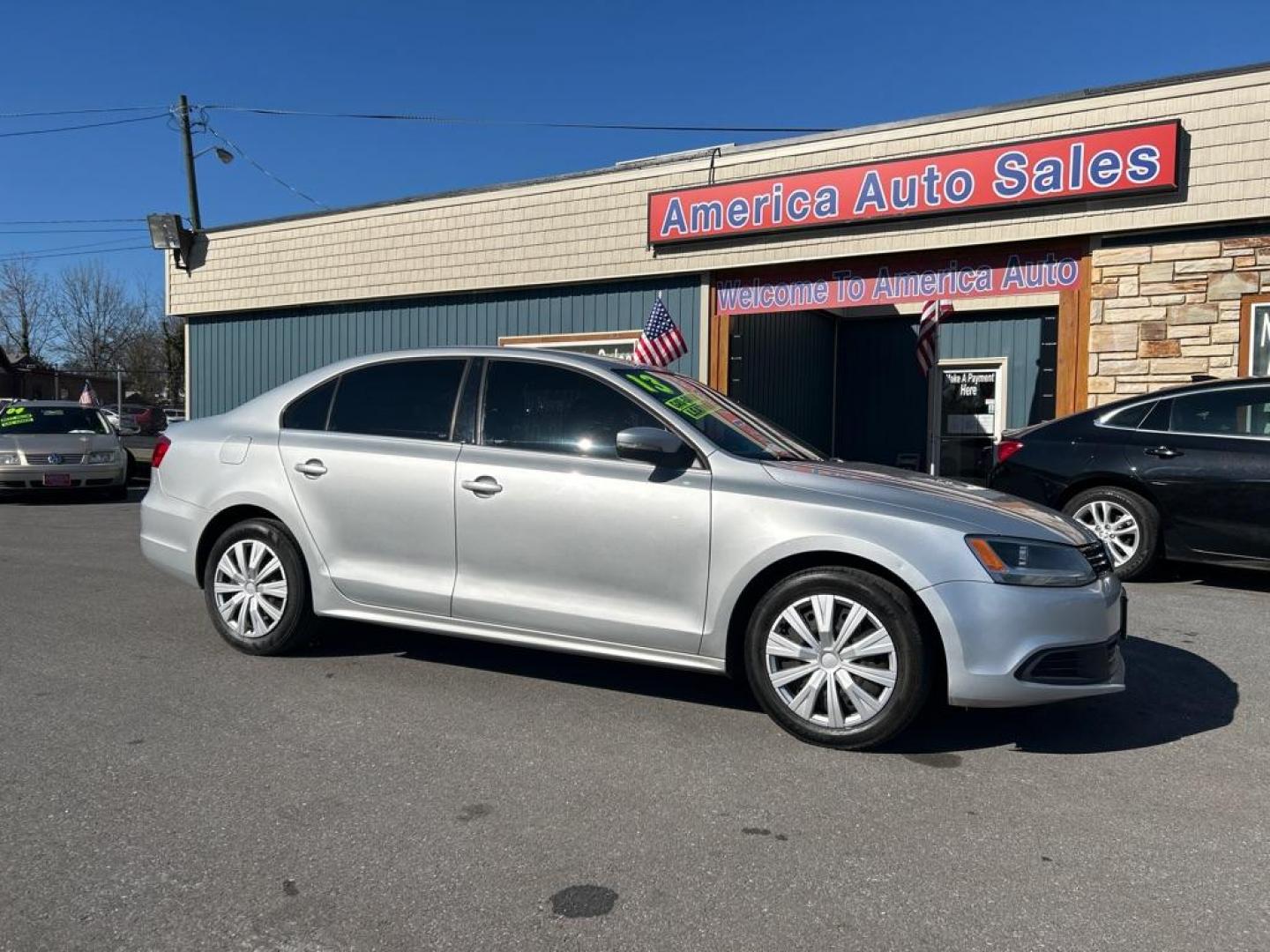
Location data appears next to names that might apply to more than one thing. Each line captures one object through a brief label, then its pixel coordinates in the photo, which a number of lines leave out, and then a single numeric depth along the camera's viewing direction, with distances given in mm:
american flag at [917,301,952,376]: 10992
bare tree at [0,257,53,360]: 58188
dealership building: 9789
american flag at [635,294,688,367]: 12203
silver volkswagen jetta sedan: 3658
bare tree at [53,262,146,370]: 58438
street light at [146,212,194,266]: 17828
